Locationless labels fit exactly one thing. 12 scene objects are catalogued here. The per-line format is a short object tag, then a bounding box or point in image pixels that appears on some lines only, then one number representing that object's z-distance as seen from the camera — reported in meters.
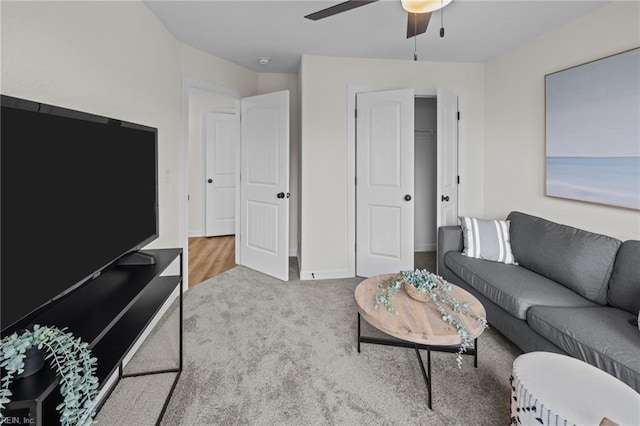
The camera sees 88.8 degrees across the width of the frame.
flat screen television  0.92
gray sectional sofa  1.60
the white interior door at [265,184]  3.58
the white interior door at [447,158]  3.51
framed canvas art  2.22
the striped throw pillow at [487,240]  2.74
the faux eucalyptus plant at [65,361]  0.82
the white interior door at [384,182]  3.44
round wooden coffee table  1.60
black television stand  0.83
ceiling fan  1.80
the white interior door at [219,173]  5.68
